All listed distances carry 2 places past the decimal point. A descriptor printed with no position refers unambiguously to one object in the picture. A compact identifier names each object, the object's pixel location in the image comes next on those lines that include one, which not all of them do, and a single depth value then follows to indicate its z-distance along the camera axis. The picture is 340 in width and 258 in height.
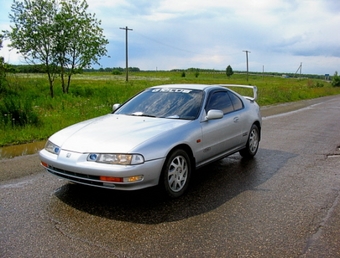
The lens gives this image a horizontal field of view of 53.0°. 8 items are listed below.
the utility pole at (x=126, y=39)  41.36
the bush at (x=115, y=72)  93.19
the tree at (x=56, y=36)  17.78
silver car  3.90
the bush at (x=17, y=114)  9.42
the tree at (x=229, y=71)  109.44
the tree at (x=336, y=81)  52.22
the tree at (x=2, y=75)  14.41
